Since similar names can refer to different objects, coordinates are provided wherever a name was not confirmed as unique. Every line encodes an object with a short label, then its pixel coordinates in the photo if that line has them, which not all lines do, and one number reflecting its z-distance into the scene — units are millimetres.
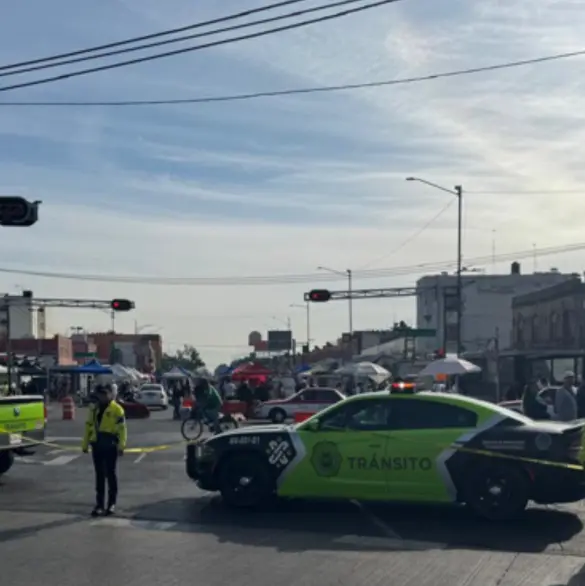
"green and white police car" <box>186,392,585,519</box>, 12086
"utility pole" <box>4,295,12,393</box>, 21511
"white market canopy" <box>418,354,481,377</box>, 32750
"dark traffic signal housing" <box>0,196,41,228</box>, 15570
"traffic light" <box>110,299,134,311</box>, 45969
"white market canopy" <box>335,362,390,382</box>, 46875
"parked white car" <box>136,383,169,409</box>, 52875
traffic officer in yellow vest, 12984
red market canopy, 53009
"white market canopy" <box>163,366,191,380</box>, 59181
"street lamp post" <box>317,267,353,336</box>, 80000
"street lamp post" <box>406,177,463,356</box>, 42625
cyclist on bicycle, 25469
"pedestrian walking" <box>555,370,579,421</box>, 19062
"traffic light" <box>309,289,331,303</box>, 46344
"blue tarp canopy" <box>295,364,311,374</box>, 75406
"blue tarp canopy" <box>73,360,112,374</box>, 49812
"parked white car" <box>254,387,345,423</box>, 35688
